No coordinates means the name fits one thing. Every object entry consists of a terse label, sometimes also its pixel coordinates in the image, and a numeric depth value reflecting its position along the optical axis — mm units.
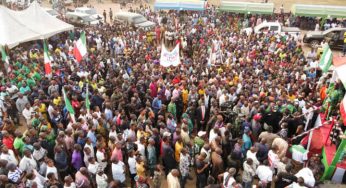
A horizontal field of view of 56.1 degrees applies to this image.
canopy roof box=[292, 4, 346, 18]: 22969
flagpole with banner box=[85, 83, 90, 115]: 8891
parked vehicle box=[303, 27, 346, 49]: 19016
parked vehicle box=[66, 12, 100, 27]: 23766
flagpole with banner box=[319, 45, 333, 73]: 11531
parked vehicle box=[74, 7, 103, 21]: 24906
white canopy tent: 16703
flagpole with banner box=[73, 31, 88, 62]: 12305
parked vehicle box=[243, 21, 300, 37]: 19781
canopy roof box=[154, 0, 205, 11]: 25828
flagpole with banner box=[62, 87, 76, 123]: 8714
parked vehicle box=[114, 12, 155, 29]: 22859
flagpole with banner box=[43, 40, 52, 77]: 11347
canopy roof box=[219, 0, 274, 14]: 24859
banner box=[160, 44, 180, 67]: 12078
